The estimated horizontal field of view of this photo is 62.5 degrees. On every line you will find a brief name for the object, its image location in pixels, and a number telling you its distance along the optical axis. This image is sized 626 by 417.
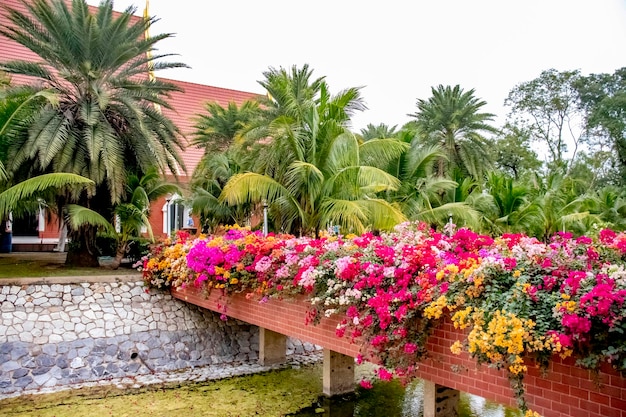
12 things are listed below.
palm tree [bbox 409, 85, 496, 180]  22.98
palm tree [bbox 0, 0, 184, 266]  12.11
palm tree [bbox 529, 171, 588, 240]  17.47
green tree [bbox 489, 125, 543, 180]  34.38
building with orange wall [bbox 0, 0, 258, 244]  19.62
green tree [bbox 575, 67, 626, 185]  32.75
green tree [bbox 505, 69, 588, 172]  37.16
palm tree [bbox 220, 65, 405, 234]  10.98
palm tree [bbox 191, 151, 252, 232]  16.36
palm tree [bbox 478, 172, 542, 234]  16.64
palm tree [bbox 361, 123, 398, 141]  23.08
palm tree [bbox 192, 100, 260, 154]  19.39
